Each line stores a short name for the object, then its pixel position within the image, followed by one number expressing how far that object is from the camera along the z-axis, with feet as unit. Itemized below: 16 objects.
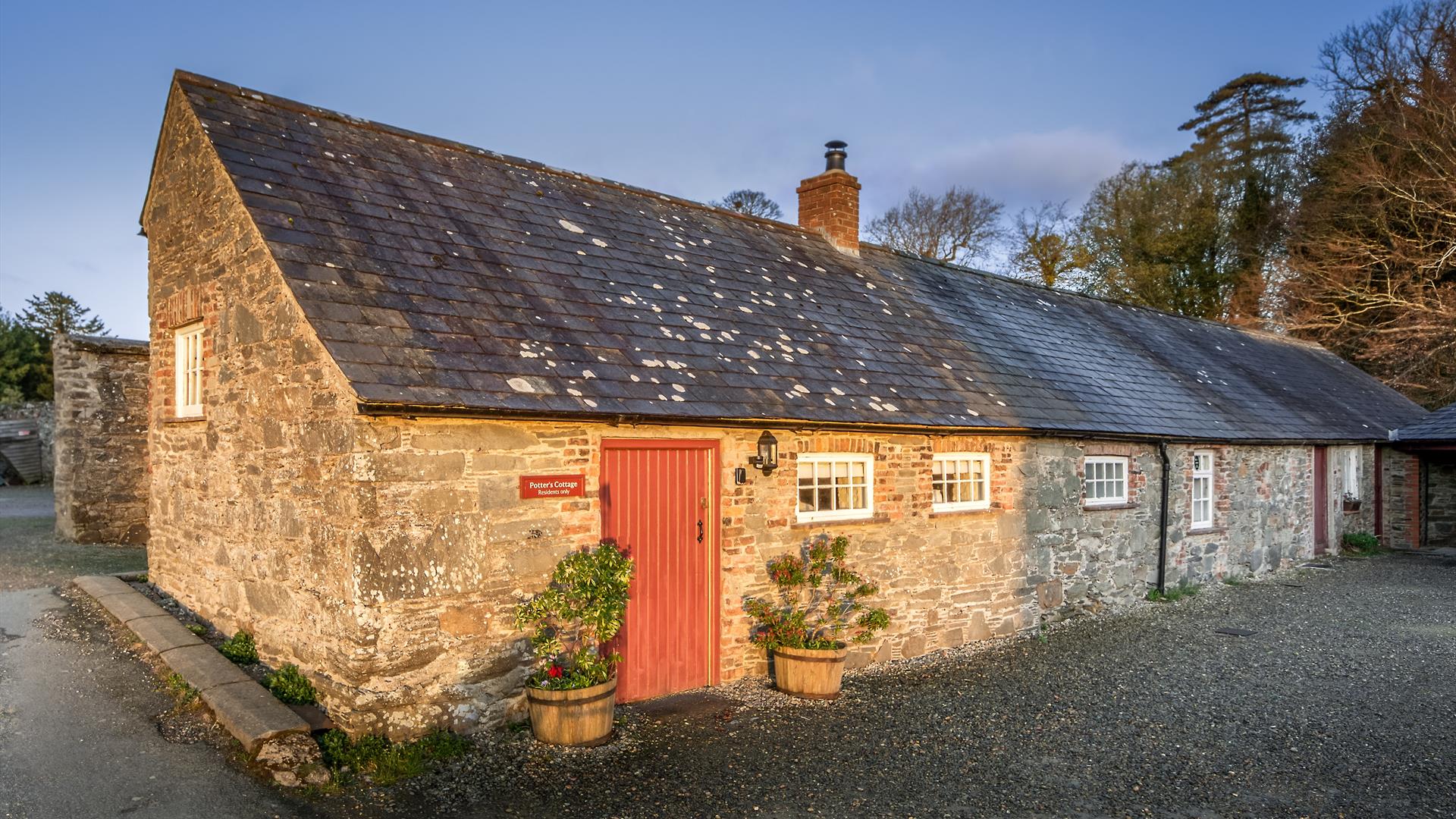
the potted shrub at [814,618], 27.32
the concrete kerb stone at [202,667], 23.66
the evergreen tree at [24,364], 115.65
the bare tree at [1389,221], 77.56
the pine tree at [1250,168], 101.71
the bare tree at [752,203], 114.42
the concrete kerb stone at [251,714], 20.24
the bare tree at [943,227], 107.86
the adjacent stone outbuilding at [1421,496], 68.18
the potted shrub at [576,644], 21.94
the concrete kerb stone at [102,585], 33.42
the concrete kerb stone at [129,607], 30.19
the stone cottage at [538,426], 22.06
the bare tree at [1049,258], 109.81
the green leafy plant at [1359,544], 64.18
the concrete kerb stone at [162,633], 26.91
